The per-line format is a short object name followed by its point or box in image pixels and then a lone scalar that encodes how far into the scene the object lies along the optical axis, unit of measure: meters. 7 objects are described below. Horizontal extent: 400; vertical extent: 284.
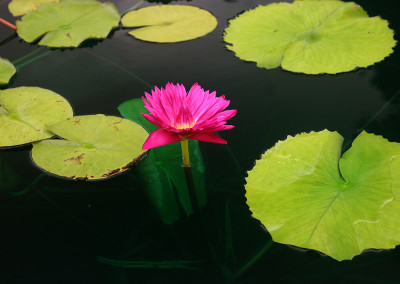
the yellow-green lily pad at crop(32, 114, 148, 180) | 1.46
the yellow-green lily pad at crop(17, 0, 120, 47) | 1.71
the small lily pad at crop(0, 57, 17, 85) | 1.62
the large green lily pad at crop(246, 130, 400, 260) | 1.37
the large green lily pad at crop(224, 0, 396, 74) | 1.60
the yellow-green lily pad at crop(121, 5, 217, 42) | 1.70
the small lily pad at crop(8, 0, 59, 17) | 1.80
